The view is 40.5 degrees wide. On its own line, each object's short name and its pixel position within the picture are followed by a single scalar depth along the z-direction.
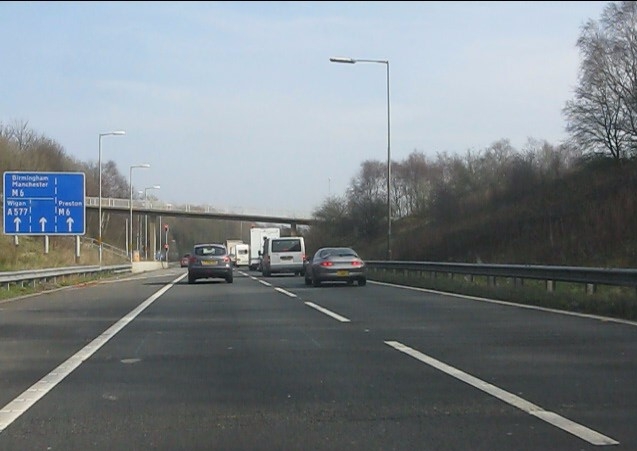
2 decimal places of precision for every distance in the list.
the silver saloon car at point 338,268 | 29.67
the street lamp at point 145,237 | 109.18
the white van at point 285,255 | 46.16
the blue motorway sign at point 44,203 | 36.66
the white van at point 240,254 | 86.56
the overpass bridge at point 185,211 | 88.31
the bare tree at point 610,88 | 60.66
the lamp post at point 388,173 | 36.94
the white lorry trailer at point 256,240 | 68.06
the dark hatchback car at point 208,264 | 35.69
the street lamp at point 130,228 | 76.10
